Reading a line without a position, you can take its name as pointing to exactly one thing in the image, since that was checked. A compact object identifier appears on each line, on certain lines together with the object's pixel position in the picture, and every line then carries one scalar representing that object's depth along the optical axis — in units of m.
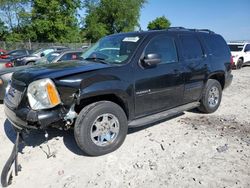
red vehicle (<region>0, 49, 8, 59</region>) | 14.32
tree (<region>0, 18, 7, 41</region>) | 27.64
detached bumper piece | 2.39
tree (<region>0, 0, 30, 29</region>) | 27.58
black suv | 2.58
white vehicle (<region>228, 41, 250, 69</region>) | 11.34
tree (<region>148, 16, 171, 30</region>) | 41.59
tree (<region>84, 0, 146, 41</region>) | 36.31
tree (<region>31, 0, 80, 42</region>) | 25.10
